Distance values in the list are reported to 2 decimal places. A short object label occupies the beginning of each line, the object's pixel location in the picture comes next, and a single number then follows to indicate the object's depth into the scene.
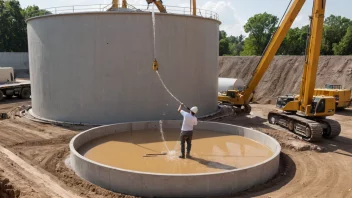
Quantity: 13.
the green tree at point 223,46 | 70.38
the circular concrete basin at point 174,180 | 7.90
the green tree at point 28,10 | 62.73
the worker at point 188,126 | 9.97
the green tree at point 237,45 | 92.06
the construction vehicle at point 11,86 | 25.86
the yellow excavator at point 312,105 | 13.17
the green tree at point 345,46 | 43.00
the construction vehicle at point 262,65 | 15.32
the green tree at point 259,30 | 62.44
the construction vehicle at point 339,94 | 21.12
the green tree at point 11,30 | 55.38
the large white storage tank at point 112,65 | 15.20
